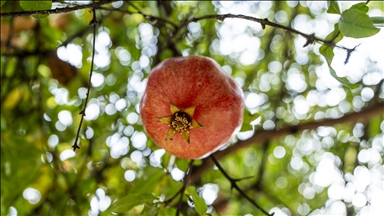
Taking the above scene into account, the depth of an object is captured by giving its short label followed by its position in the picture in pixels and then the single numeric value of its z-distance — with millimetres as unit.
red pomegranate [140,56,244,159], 884
